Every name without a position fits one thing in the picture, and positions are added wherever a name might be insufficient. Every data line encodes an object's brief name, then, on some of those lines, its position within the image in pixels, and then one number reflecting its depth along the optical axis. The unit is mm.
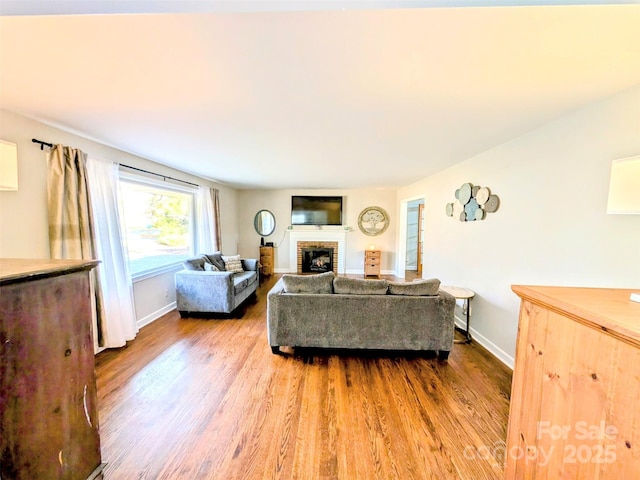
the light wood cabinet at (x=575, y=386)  677
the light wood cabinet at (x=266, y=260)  6285
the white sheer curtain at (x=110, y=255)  2602
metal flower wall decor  2754
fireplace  6555
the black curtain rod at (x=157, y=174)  3033
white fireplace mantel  6480
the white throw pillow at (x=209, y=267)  3903
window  3307
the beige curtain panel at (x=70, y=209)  2205
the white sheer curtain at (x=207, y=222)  4723
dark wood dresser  934
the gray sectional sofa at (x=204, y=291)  3527
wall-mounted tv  6414
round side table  2773
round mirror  6609
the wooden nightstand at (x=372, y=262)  6387
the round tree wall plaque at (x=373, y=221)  6492
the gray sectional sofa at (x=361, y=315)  2510
